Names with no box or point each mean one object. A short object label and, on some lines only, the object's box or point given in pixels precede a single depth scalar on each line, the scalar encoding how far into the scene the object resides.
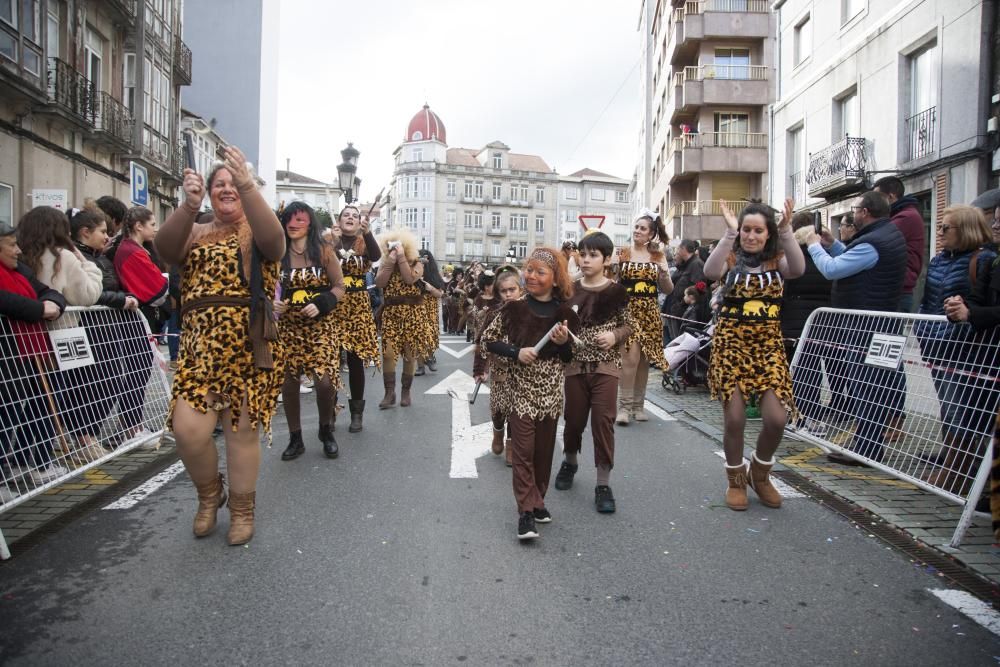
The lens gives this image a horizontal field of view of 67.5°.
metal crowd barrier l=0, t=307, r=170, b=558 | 4.33
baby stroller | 9.51
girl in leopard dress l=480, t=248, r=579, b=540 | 4.34
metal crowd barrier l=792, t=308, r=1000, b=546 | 4.49
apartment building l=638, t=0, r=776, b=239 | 34.06
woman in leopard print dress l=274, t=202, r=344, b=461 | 5.86
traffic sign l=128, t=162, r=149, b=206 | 11.28
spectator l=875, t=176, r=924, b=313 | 6.50
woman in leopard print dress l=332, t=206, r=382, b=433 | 6.99
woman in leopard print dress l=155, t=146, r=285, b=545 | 3.89
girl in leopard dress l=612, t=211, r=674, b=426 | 7.59
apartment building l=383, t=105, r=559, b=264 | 92.44
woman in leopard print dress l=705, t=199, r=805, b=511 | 4.72
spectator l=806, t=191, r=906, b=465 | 5.30
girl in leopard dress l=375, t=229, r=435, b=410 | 8.48
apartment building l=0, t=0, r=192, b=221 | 16.11
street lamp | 16.73
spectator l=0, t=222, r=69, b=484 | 4.28
